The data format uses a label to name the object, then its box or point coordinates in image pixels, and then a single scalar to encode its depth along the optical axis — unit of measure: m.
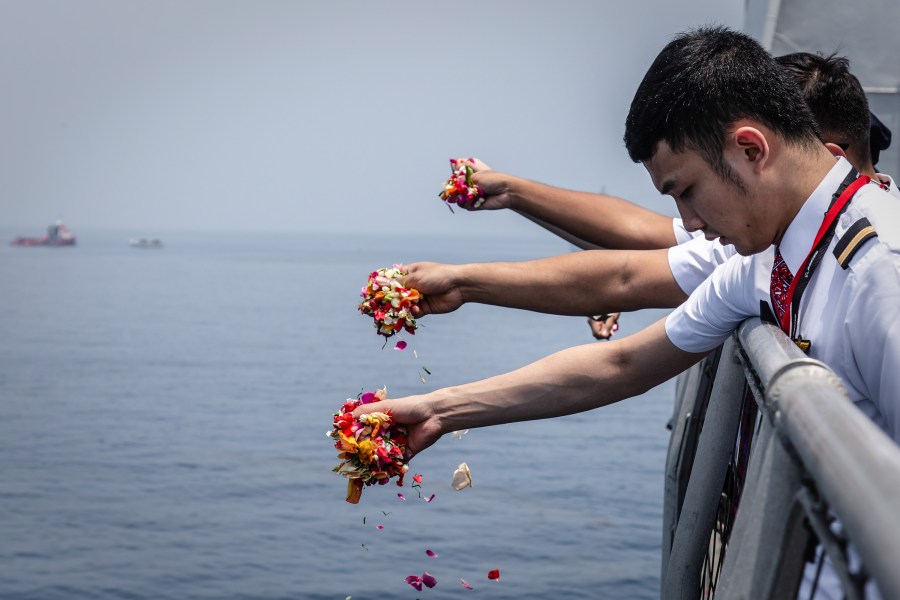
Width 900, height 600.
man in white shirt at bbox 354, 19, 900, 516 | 2.51
